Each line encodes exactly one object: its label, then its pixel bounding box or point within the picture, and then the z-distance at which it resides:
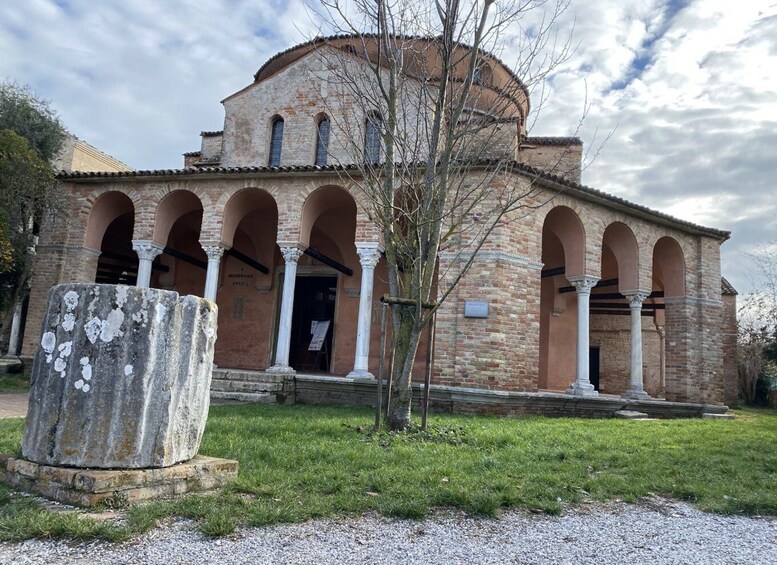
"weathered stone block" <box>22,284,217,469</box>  3.55
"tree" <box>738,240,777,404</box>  20.81
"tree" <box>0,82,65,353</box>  11.50
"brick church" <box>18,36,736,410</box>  10.75
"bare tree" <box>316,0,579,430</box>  6.87
